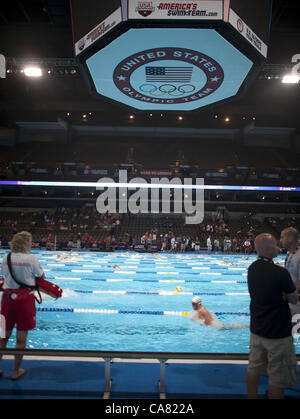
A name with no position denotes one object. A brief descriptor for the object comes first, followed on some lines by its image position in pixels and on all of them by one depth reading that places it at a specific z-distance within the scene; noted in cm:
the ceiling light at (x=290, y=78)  1232
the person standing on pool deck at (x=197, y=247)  2067
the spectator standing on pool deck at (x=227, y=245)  2105
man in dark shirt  207
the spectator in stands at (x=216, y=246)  2170
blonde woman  278
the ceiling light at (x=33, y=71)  1288
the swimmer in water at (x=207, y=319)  512
